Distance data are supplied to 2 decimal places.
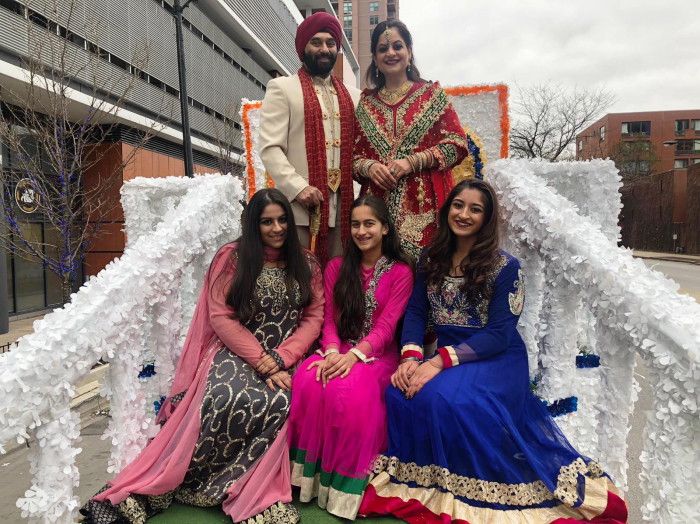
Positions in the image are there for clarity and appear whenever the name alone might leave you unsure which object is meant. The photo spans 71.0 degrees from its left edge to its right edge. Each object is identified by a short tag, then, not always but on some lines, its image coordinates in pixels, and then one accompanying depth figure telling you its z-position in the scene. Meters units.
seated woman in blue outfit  1.76
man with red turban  2.82
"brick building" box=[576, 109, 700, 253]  25.06
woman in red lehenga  2.71
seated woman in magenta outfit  1.86
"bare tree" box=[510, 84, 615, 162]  22.30
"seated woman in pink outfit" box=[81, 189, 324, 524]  1.85
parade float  1.55
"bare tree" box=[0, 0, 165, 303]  5.84
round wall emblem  8.80
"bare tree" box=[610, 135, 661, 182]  31.98
